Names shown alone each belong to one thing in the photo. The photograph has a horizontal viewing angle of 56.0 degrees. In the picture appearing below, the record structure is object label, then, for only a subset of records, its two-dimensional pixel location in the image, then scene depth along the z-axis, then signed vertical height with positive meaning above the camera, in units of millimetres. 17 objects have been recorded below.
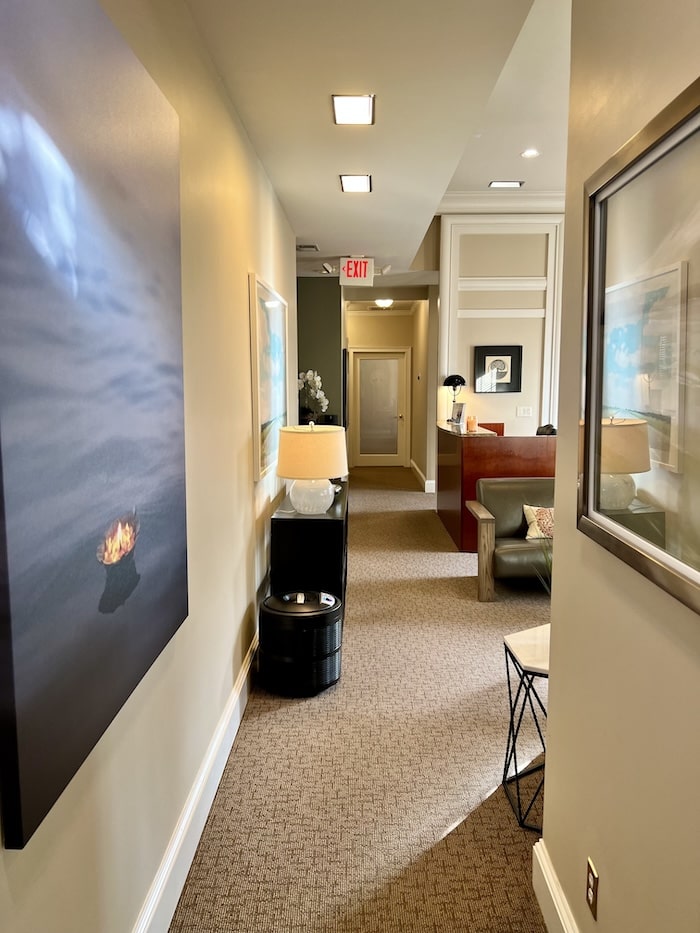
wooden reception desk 5375 -506
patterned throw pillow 4547 -851
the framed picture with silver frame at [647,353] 964 +76
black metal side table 2143 -1035
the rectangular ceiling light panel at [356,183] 3539 +1183
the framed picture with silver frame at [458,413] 6543 -149
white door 11289 -174
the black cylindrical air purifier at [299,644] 2977 -1122
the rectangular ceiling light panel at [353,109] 2555 +1158
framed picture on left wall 3123 +163
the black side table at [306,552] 3500 -819
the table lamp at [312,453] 3252 -276
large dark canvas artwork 922 +18
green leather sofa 4359 -903
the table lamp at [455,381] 6973 +179
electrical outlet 1426 -1071
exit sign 5980 +1153
